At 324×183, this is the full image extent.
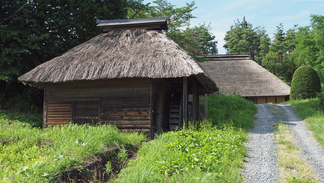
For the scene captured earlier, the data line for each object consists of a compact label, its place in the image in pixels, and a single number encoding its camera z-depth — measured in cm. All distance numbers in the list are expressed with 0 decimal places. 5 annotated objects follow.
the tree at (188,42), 1445
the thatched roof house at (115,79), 883
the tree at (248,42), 3591
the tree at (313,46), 1973
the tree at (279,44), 3525
